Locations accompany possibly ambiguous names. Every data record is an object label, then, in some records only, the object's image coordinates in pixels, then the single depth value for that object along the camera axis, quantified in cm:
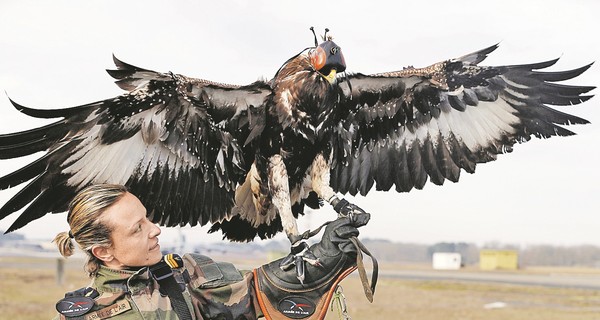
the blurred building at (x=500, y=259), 5322
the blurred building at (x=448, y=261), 5931
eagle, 302
